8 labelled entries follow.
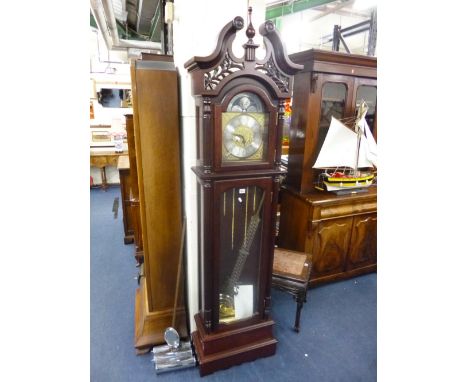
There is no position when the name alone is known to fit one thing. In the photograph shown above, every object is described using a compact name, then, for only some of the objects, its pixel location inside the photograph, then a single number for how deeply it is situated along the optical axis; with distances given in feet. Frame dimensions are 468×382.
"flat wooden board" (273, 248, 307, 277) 6.40
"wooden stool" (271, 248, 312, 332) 6.20
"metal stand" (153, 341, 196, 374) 5.60
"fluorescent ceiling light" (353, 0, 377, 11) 8.75
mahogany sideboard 7.54
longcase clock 4.18
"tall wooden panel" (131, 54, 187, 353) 4.91
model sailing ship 7.44
